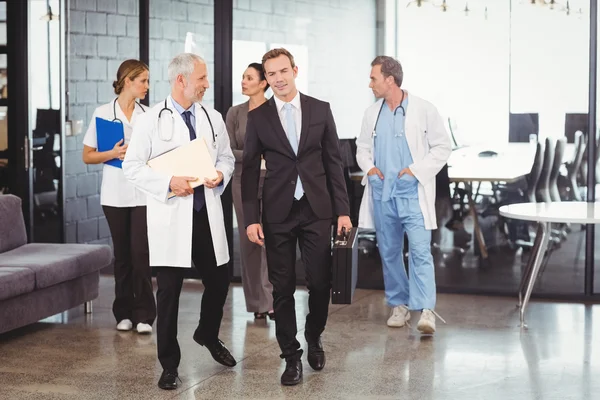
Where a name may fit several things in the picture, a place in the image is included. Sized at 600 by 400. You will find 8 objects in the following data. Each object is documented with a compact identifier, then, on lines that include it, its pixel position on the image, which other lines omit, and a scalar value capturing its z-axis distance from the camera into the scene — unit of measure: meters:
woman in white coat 5.85
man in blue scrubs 5.87
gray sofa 5.66
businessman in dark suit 4.80
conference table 7.06
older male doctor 4.67
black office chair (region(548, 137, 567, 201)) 7.00
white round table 5.85
